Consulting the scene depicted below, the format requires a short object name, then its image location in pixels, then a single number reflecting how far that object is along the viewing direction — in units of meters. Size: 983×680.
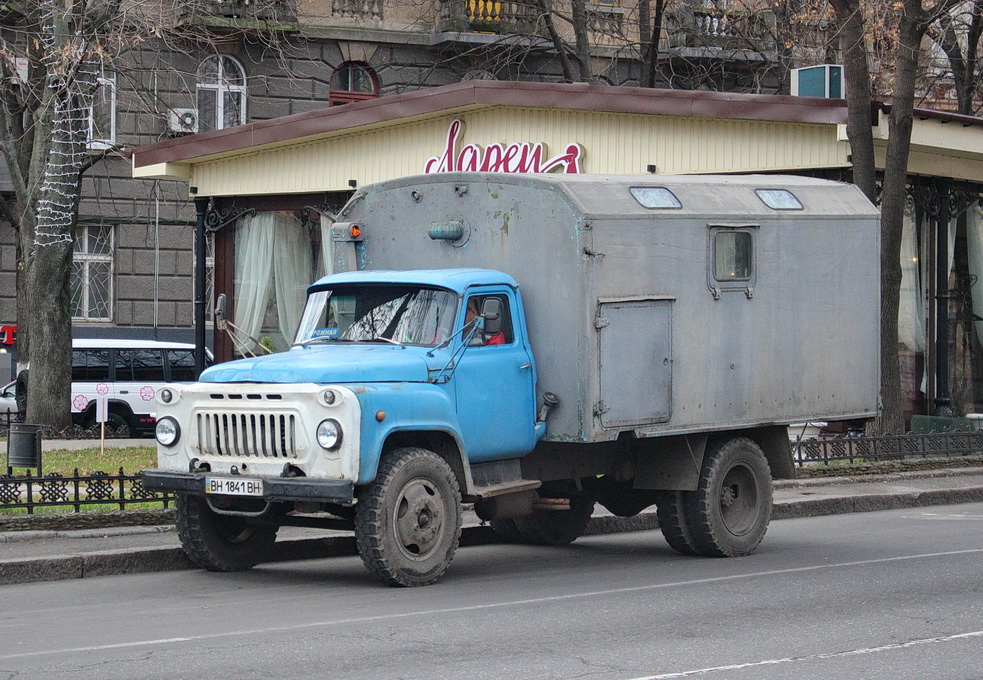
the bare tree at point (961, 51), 25.70
